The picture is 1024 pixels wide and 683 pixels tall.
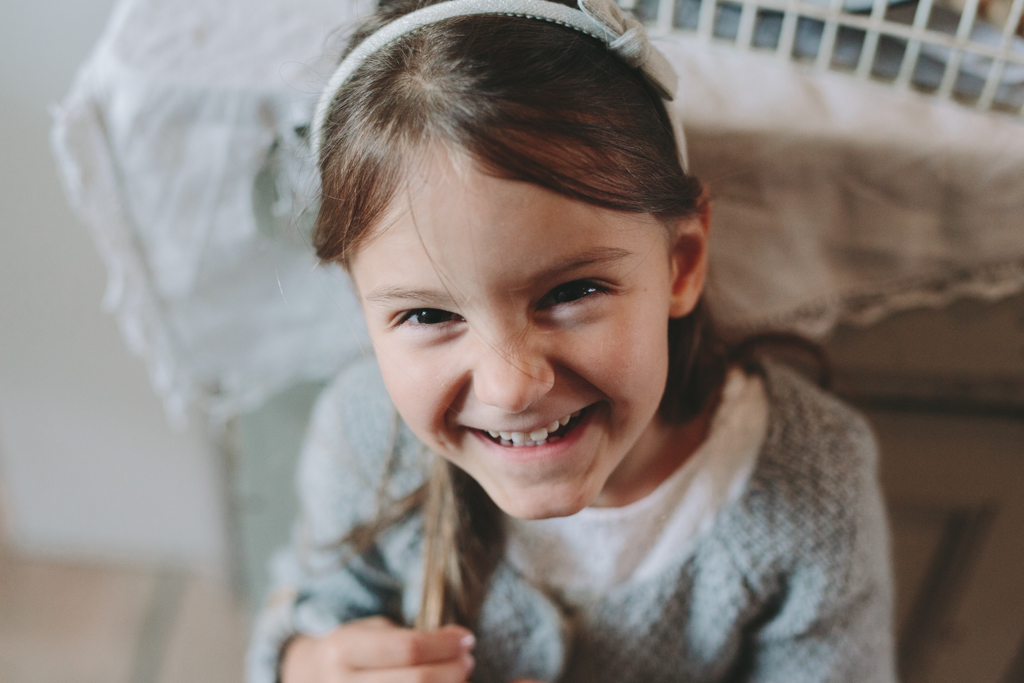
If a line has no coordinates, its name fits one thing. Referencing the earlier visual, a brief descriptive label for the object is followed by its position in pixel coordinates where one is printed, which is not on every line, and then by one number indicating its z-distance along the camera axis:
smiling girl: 0.45
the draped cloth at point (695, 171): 0.59
